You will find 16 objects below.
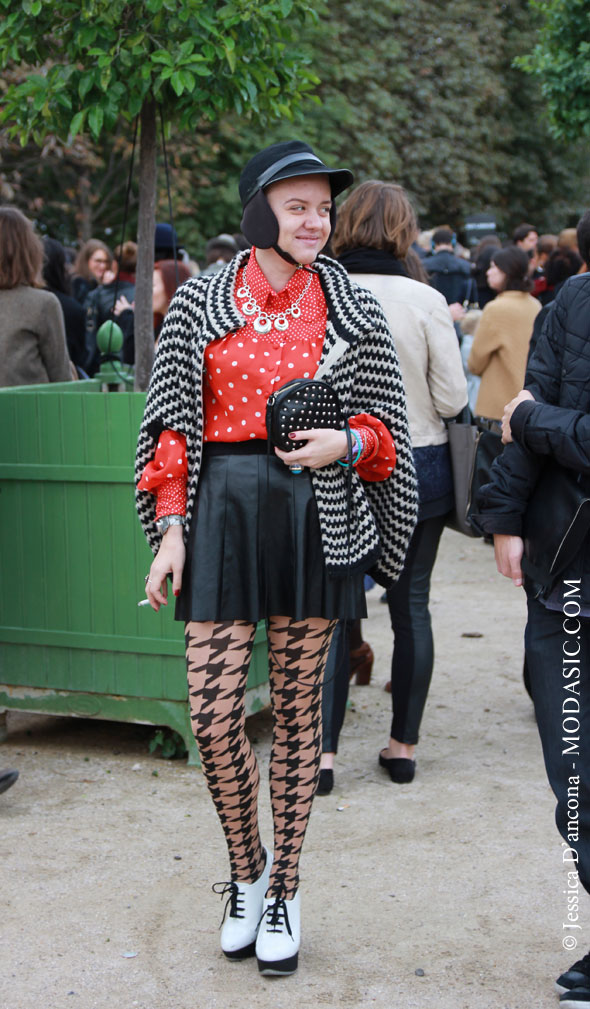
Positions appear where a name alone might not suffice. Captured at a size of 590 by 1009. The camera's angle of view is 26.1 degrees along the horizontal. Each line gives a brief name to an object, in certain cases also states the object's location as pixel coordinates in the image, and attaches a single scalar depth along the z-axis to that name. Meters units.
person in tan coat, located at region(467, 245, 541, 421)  7.42
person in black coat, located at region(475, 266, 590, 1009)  2.87
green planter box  4.70
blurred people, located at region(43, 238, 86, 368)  7.52
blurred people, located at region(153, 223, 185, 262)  7.14
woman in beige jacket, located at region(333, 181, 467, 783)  4.55
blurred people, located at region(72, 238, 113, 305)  9.77
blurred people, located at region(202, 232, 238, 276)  8.07
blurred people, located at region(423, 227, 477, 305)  9.93
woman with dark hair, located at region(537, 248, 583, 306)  6.99
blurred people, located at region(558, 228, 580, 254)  9.62
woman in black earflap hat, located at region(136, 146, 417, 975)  3.03
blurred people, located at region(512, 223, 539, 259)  12.30
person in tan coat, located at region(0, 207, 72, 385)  5.62
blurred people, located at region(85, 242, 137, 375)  8.51
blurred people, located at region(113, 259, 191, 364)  6.32
